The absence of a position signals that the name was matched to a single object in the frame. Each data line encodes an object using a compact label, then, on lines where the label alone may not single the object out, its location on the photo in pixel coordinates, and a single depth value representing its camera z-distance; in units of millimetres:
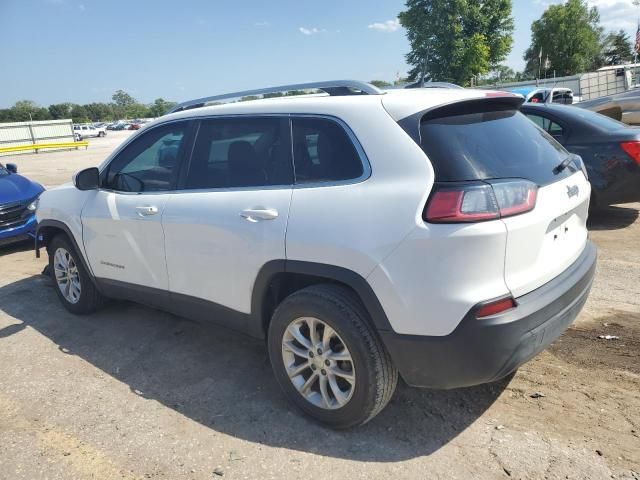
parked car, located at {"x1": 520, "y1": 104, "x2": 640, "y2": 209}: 5848
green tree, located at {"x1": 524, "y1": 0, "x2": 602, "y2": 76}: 59750
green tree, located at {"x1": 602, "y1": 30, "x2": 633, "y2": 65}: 79812
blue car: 6910
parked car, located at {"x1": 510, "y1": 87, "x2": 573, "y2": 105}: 19094
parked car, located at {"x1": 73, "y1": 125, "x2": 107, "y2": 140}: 55569
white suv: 2256
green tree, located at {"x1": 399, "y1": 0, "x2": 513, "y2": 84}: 39406
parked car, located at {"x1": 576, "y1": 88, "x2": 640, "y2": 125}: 9094
